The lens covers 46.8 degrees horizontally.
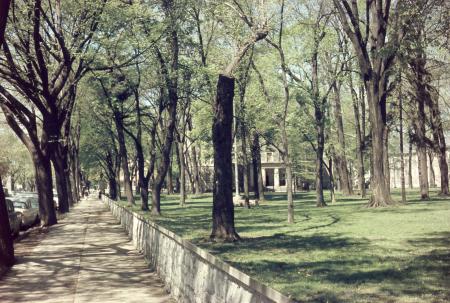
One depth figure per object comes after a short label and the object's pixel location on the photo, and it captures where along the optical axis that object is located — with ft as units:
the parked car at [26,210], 82.94
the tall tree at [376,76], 88.53
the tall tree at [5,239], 41.63
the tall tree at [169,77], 84.23
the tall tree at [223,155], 48.57
